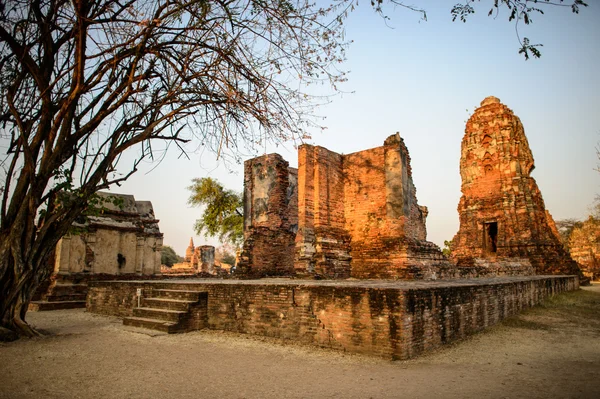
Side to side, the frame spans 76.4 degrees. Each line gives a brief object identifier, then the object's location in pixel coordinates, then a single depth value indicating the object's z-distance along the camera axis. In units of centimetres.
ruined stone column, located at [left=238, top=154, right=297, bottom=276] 1201
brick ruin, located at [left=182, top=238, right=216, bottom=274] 2488
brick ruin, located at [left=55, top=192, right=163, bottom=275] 1414
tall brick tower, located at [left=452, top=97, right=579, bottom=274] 1848
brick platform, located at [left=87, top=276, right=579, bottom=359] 490
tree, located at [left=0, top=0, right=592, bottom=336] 561
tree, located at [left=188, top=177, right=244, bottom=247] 2595
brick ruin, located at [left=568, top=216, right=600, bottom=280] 2781
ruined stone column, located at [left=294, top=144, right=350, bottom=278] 1050
